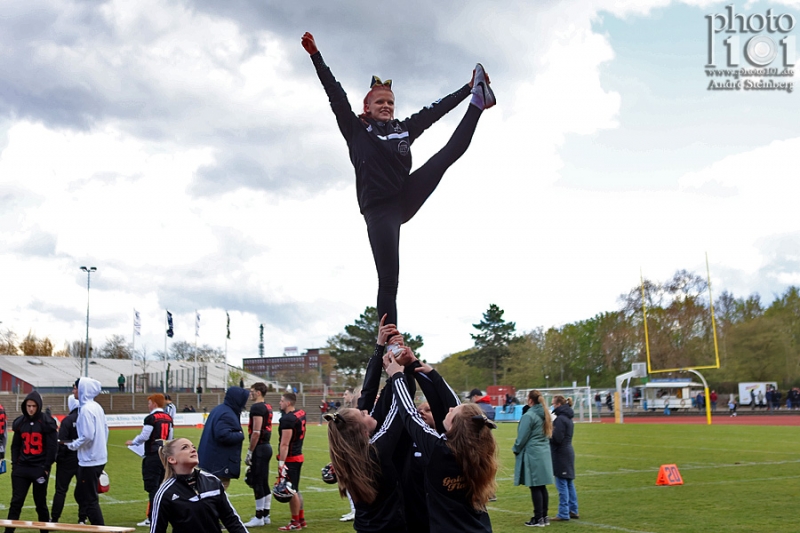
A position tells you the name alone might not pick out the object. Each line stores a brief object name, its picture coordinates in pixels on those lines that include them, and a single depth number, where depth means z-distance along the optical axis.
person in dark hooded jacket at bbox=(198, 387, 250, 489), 8.90
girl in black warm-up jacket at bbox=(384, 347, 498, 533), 3.89
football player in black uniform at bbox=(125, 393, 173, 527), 10.74
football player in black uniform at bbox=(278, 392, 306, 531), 10.65
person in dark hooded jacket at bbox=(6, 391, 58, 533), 9.29
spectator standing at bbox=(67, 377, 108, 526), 9.34
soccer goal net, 42.21
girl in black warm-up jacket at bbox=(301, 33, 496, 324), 4.09
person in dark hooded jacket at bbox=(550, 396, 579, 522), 11.41
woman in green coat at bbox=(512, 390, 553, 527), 10.88
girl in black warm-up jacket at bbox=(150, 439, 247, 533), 4.44
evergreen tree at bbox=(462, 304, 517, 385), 76.38
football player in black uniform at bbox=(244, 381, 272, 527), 10.47
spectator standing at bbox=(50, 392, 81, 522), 10.07
